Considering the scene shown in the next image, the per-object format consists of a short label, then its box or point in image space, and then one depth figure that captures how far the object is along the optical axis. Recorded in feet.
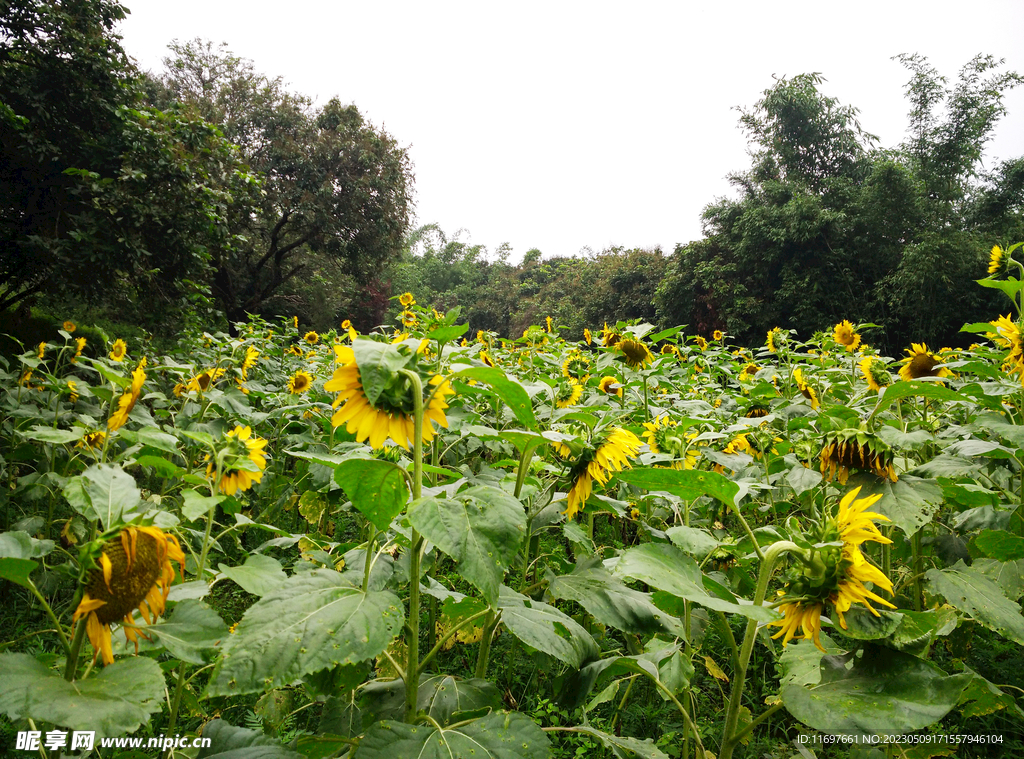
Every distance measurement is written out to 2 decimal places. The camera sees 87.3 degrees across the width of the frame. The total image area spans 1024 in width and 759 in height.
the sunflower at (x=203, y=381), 8.04
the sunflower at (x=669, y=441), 4.62
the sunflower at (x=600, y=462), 3.50
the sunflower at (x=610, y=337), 8.47
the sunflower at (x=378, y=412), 2.59
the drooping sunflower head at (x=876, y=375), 6.09
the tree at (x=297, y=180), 42.24
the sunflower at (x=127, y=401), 4.60
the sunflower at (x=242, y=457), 4.01
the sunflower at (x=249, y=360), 9.92
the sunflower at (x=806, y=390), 7.04
